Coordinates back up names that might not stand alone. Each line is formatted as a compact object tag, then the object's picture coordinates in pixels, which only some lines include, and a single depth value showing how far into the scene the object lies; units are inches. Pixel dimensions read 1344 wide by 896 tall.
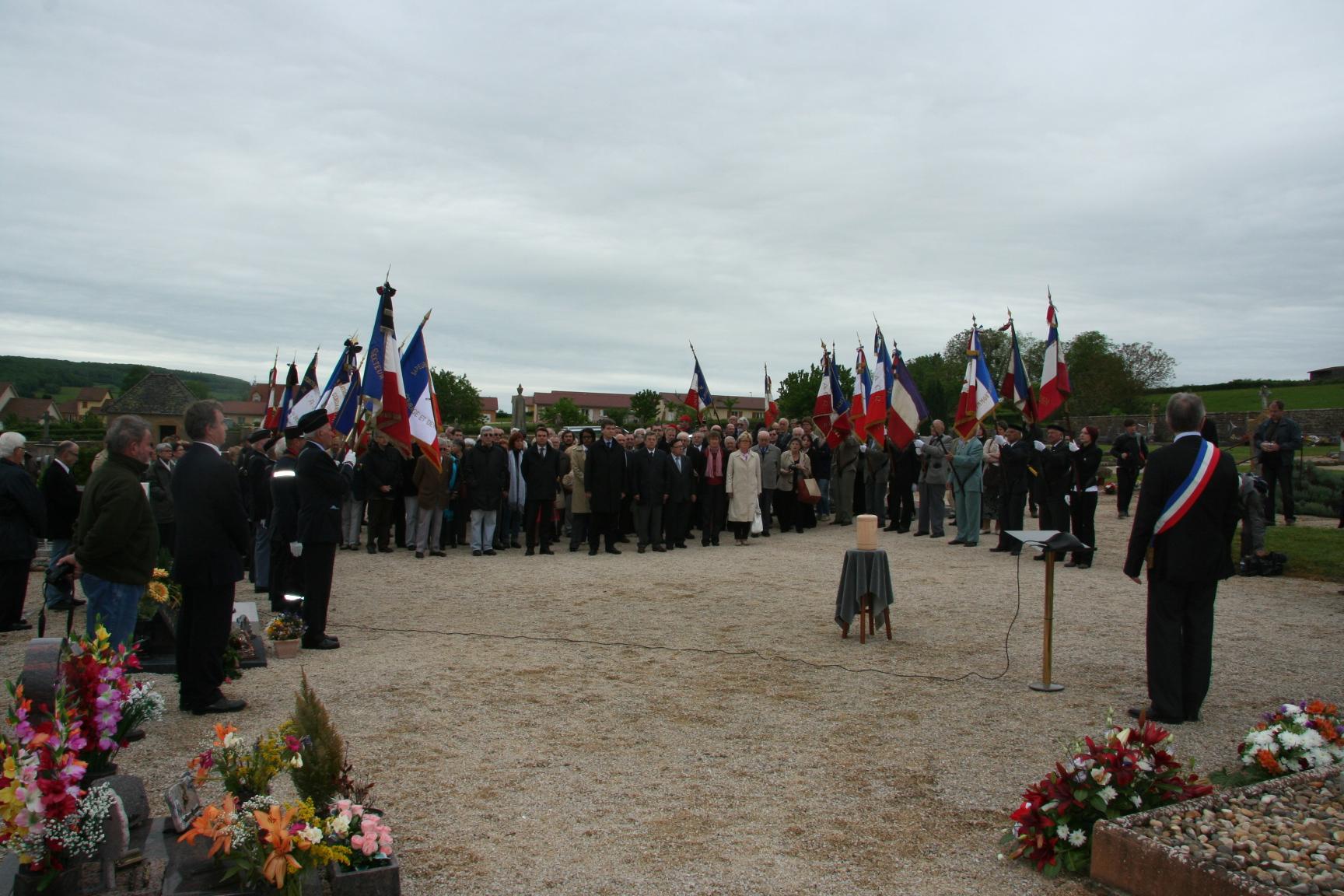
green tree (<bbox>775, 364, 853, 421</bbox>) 2918.3
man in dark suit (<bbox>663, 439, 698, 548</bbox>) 634.4
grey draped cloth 347.6
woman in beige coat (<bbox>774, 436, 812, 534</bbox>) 708.7
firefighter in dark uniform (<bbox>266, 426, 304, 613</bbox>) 366.9
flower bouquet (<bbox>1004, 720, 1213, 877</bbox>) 165.0
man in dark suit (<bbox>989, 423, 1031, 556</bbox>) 571.5
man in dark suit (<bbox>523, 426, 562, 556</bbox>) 609.9
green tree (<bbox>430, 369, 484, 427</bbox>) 3398.1
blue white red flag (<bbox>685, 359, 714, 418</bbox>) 812.6
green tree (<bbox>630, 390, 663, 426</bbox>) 3907.5
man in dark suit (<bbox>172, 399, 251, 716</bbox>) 255.0
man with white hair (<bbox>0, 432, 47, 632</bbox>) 369.7
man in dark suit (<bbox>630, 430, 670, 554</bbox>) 621.6
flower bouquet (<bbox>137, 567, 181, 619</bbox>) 293.6
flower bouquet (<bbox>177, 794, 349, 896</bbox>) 135.4
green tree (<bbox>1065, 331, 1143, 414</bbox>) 2474.2
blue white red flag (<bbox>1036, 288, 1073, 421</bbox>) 580.7
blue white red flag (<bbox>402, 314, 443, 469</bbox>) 434.9
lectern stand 268.8
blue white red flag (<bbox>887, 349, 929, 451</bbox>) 641.0
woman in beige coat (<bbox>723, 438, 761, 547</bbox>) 657.0
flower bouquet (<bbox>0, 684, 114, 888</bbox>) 130.1
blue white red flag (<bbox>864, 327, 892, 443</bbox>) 652.7
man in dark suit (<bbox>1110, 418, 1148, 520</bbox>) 772.6
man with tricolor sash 243.4
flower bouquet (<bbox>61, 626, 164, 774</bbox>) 170.9
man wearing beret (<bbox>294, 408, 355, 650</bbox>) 332.2
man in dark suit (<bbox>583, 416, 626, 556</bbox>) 609.6
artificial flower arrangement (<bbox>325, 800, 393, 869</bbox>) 146.4
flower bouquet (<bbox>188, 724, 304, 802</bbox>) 157.9
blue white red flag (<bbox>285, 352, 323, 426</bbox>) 538.9
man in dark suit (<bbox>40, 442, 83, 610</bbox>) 413.1
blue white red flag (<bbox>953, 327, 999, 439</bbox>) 614.2
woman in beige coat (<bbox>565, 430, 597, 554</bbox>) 620.4
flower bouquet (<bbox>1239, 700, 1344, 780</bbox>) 185.0
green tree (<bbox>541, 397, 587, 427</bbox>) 3722.9
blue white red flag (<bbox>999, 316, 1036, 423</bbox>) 612.7
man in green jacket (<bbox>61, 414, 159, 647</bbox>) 245.3
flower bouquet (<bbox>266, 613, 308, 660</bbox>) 330.6
